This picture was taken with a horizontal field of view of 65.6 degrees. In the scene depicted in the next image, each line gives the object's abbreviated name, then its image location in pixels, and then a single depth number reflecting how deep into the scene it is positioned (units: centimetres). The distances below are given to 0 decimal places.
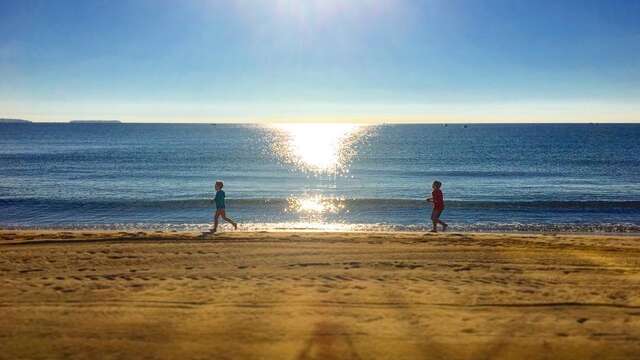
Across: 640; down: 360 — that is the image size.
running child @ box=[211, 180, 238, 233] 1642
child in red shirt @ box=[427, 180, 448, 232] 1627
